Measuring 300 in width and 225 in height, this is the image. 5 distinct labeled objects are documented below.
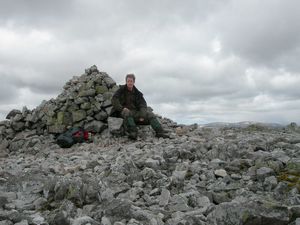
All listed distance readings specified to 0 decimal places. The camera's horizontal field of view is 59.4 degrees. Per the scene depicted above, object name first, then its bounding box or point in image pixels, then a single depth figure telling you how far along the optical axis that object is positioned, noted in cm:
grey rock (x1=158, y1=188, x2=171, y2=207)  519
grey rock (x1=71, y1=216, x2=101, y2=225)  429
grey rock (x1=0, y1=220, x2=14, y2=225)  429
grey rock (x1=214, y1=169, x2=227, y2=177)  613
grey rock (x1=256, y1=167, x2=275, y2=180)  581
